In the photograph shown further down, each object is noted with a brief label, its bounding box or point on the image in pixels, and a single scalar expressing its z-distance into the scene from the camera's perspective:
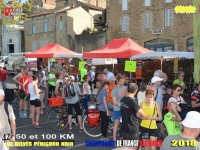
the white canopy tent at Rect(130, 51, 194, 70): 14.40
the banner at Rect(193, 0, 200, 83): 10.99
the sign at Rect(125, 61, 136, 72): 13.75
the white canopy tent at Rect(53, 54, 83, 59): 18.25
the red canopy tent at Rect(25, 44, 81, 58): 17.67
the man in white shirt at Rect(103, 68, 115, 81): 14.42
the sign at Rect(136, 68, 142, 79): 21.16
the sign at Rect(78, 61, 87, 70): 17.81
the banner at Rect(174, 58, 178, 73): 17.80
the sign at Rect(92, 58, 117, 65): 25.21
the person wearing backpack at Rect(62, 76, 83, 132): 9.77
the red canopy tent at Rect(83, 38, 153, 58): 14.14
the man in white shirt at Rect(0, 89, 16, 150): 5.57
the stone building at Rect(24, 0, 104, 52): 43.12
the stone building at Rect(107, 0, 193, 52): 32.25
